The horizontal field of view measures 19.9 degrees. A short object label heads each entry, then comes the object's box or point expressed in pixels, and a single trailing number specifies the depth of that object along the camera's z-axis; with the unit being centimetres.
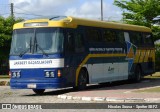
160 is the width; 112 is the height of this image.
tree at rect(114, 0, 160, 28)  3522
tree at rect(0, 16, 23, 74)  3916
